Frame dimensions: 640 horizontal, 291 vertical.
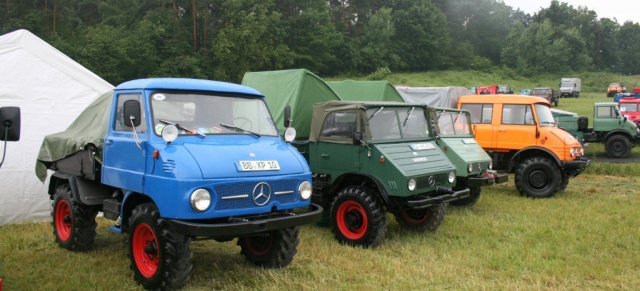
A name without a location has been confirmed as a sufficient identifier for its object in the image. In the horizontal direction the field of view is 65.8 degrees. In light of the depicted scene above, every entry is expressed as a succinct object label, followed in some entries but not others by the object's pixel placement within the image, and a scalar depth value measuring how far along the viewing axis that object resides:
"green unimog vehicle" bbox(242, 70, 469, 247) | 6.84
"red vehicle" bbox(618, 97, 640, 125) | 20.80
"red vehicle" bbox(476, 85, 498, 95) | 38.50
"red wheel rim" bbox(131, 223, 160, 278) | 4.95
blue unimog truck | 4.64
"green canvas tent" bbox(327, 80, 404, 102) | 11.77
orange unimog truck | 10.91
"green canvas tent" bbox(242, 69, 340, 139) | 9.20
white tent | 8.44
